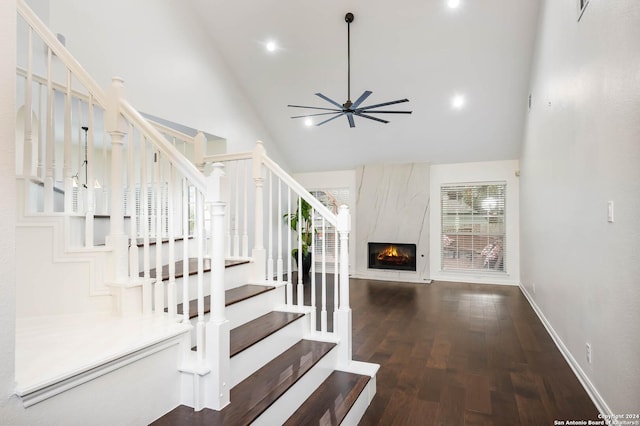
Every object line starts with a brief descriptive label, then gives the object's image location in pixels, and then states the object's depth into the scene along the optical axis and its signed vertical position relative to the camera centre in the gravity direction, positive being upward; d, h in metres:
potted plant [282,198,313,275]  7.43 -0.25
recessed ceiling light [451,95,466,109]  5.72 +1.90
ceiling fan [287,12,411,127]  4.33 +1.40
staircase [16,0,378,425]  1.50 -0.57
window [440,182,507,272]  6.91 -0.20
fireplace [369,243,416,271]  7.27 -0.82
